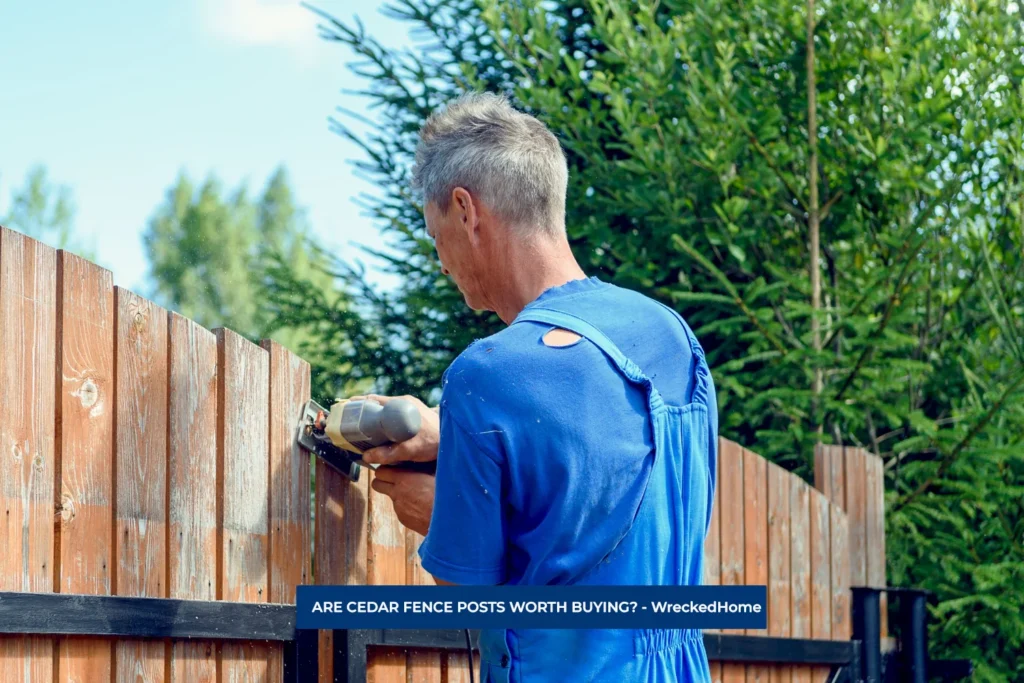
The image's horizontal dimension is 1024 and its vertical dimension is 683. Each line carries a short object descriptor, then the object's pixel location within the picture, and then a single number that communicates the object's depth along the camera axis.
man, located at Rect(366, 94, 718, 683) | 3.54
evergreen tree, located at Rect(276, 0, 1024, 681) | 6.34
